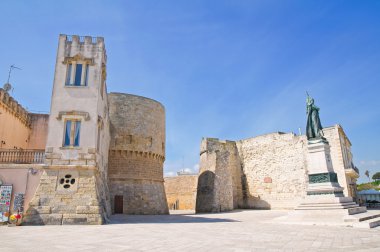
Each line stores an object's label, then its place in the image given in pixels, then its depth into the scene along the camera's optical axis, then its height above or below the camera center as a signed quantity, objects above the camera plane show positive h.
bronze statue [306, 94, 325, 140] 12.80 +3.13
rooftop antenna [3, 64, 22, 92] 16.85 +6.70
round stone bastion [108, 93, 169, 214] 19.58 +2.53
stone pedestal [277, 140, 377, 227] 10.14 -0.58
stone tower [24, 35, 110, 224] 10.67 +2.19
